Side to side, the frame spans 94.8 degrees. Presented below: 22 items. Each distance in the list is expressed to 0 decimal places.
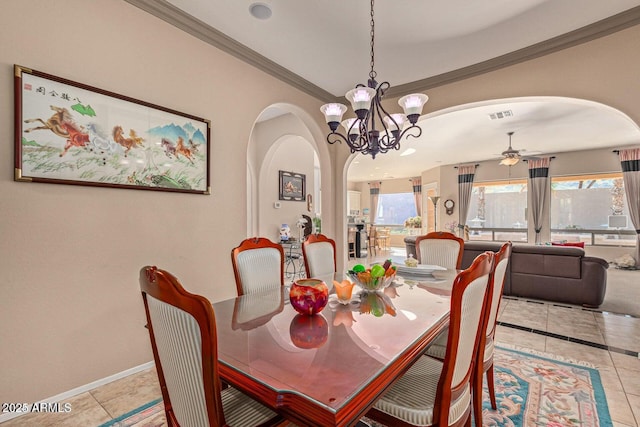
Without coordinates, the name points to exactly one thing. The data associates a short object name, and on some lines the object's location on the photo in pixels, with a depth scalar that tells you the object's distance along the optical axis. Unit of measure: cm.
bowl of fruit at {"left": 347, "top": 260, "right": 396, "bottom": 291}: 169
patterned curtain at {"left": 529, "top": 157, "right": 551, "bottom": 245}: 776
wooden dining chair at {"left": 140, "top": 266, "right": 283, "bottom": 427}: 75
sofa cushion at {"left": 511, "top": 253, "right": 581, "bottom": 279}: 378
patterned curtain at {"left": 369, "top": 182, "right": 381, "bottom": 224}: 1221
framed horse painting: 174
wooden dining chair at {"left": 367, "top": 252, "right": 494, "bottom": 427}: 99
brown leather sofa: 367
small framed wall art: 605
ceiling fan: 587
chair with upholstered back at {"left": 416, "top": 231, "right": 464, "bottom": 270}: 264
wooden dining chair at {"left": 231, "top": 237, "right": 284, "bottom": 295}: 194
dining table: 78
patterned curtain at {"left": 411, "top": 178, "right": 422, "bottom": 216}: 1093
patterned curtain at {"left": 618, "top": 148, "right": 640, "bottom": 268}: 665
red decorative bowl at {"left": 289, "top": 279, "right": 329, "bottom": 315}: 134
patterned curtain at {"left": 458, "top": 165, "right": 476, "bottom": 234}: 890
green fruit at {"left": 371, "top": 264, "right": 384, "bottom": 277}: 169
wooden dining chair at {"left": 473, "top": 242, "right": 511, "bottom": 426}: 146
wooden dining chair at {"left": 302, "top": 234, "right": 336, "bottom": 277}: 246
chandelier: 208
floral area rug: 168
